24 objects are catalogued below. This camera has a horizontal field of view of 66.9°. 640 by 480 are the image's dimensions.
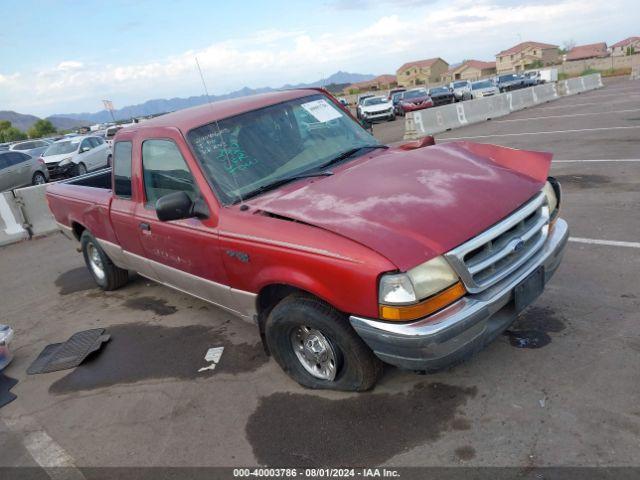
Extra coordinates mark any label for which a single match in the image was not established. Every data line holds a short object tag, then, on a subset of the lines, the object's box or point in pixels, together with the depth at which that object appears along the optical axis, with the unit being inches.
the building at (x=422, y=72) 4190.5
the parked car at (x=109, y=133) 1010.1
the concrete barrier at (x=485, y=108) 733.3
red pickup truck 101.4
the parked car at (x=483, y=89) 1091.9
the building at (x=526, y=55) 3929.6
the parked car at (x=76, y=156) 720.5
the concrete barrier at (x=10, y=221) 378.3
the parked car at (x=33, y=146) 1026.5
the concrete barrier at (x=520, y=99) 822.5
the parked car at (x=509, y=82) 1202.6
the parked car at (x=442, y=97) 1159.6
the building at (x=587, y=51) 3858.3
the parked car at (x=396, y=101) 1123.2
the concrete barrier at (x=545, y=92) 904.3
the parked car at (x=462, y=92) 1138.7
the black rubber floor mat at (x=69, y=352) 170.7
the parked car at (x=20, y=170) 637.3
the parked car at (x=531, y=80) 1239.5
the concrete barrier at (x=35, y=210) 385.4
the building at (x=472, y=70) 4202.8
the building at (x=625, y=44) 4040.4
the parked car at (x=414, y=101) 1055.0
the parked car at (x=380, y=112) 1037.8
